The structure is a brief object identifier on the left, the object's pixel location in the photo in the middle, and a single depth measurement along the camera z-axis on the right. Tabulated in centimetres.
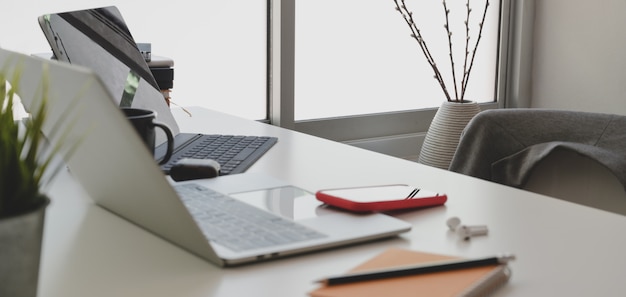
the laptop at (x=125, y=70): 136
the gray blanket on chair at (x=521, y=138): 186
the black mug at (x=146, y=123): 109
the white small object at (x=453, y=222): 93
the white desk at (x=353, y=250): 75
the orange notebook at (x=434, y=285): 71
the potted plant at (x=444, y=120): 282
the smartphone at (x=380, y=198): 98
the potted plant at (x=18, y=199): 55
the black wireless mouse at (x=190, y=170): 115
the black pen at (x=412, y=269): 73
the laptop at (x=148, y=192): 73
